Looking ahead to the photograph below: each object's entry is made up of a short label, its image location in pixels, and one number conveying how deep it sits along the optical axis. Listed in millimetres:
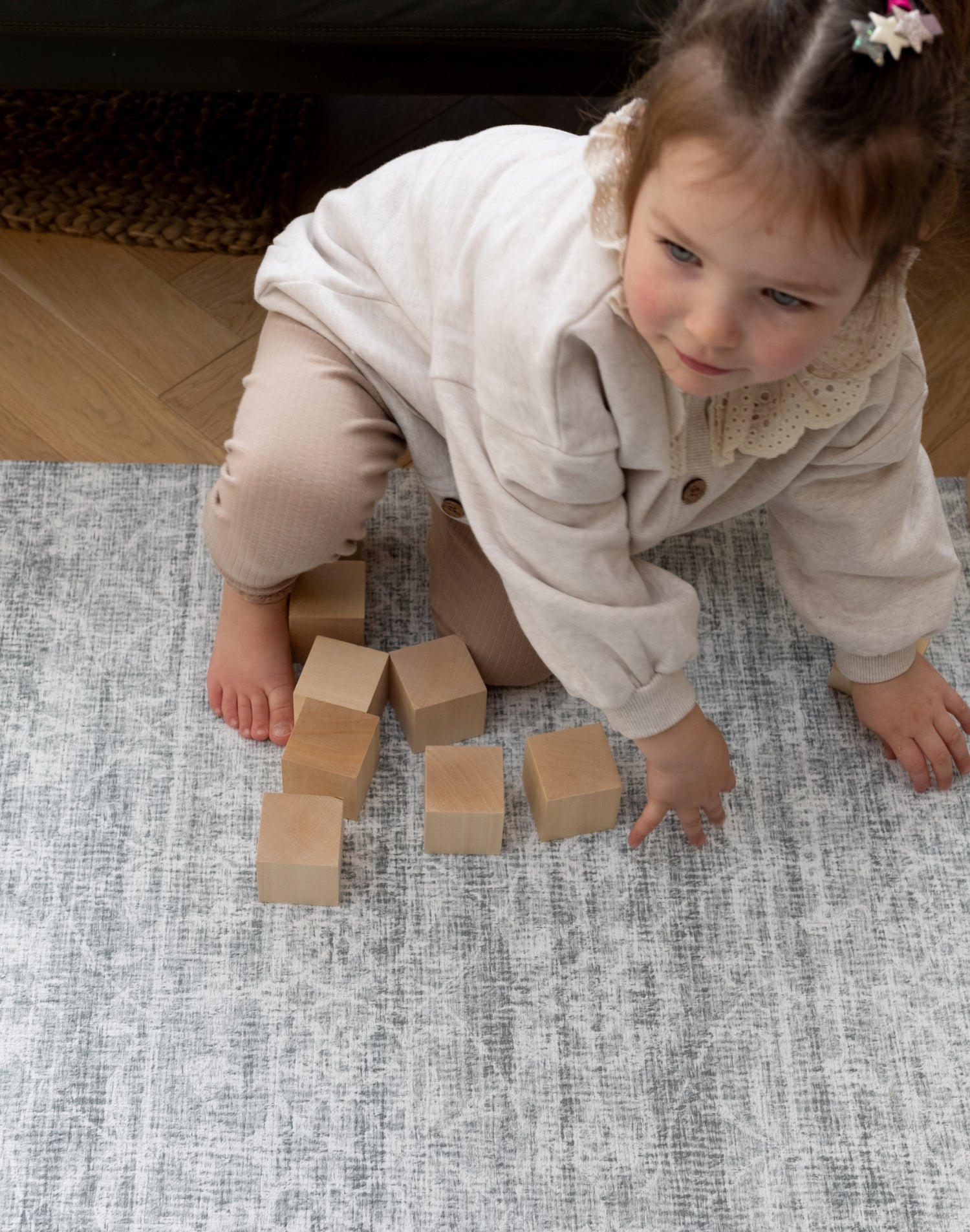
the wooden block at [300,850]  947
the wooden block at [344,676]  1044
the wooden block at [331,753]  1002
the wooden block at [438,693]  1046
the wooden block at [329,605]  1096
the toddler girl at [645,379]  629
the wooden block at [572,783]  996
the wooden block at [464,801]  981
